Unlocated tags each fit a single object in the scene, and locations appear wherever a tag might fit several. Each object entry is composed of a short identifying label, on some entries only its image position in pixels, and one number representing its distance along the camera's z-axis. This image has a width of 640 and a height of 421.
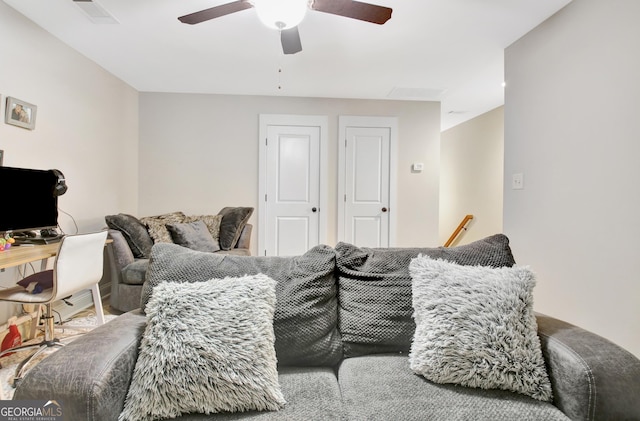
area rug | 1.75
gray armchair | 2.71
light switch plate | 2.57
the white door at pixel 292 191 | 4.10
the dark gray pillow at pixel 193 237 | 3.06
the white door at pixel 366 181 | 4.16
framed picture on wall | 2.17
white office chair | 1.81
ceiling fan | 1.58
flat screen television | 2.04
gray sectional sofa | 0.86
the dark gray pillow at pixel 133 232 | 2.81
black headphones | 2.41
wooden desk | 1.63
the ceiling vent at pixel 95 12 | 2.10
